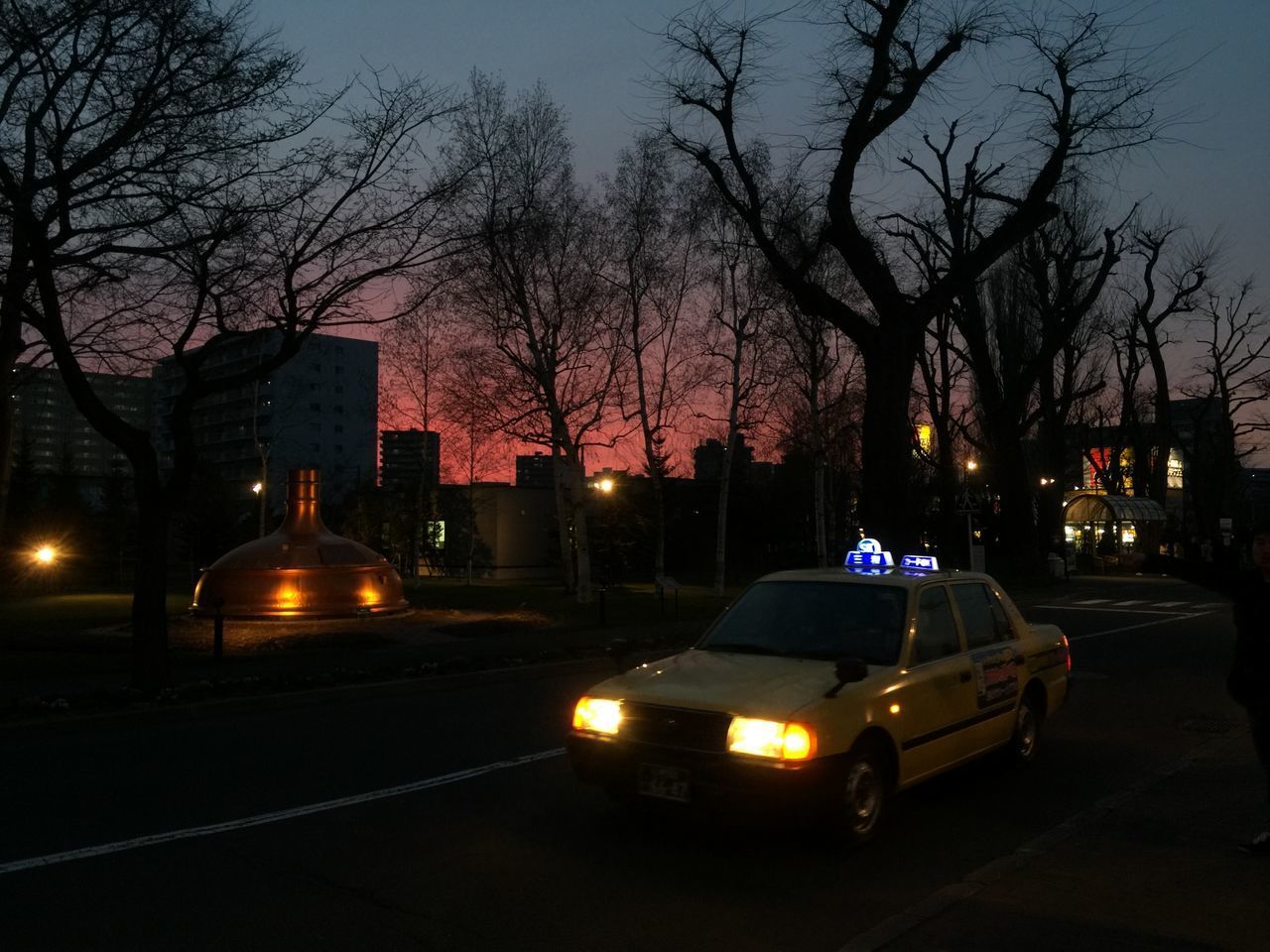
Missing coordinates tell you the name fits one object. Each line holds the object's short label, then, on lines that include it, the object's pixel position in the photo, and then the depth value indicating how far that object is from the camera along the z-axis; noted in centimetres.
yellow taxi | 584
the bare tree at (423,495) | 4000
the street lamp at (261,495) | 4232
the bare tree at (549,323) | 2962
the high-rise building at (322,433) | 8800
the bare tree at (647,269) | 3203
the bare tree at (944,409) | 4347
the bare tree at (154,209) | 1127
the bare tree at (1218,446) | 5547
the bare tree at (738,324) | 3256
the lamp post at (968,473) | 3206
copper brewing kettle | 2402
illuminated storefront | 5675
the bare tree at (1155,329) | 4834
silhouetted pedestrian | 585
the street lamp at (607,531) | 4397
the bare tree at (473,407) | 3180
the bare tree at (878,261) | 1975
